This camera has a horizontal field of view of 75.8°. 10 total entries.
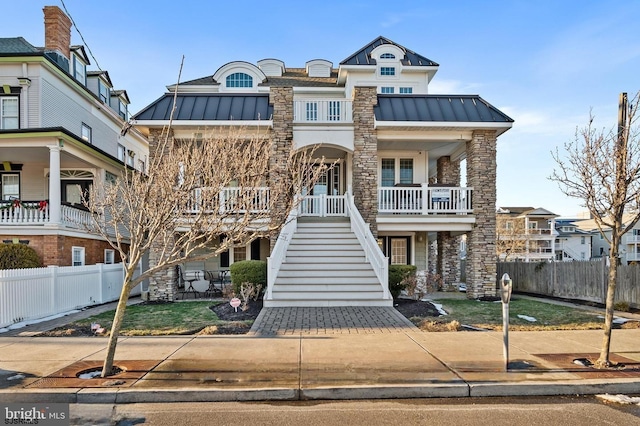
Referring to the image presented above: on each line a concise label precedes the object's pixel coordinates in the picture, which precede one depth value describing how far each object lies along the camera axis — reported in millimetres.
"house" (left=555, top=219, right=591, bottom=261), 55125
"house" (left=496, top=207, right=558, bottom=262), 34125
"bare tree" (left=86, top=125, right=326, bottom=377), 5637
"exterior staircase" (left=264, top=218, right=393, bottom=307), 11086
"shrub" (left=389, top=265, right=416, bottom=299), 12234
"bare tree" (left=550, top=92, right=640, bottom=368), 6023
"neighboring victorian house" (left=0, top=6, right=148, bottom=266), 14367
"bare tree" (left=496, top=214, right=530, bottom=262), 32531
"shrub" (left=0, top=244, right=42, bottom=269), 12188
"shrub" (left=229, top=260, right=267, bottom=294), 12180
